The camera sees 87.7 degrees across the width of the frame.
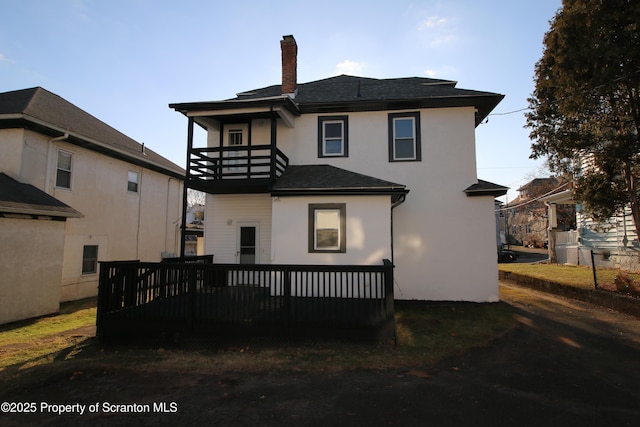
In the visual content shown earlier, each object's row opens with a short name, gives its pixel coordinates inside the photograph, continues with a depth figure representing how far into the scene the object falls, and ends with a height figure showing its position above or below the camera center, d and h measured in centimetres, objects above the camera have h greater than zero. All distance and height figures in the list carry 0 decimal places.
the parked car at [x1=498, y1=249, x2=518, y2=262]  2692 -121
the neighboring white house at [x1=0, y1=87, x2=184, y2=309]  1094 +249
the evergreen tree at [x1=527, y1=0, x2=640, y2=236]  860 +417
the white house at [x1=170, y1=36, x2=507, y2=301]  1003 +179
